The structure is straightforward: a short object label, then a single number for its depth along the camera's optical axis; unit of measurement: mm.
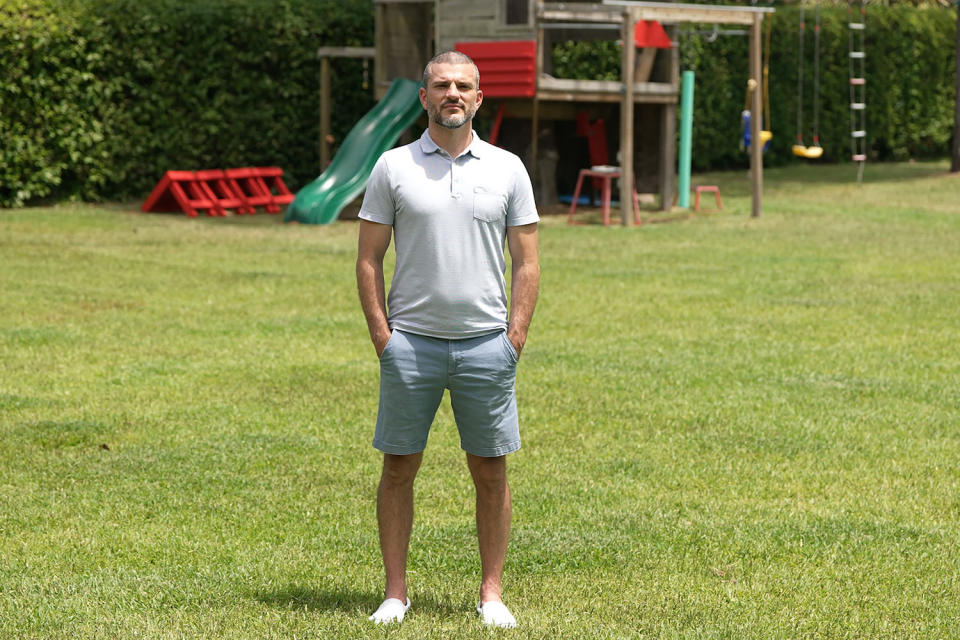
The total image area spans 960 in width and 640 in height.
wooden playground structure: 18312
